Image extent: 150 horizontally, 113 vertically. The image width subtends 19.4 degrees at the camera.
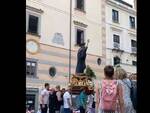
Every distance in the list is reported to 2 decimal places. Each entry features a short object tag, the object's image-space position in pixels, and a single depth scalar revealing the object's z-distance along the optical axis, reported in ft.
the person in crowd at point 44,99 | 44.27
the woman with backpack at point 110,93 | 15.88
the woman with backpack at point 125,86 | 16.63
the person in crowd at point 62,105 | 43.95
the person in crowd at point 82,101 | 40.34
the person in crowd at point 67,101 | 40.93
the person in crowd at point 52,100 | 44.98
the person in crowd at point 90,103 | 43.28
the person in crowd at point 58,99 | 44.96
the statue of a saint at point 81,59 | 52.80
